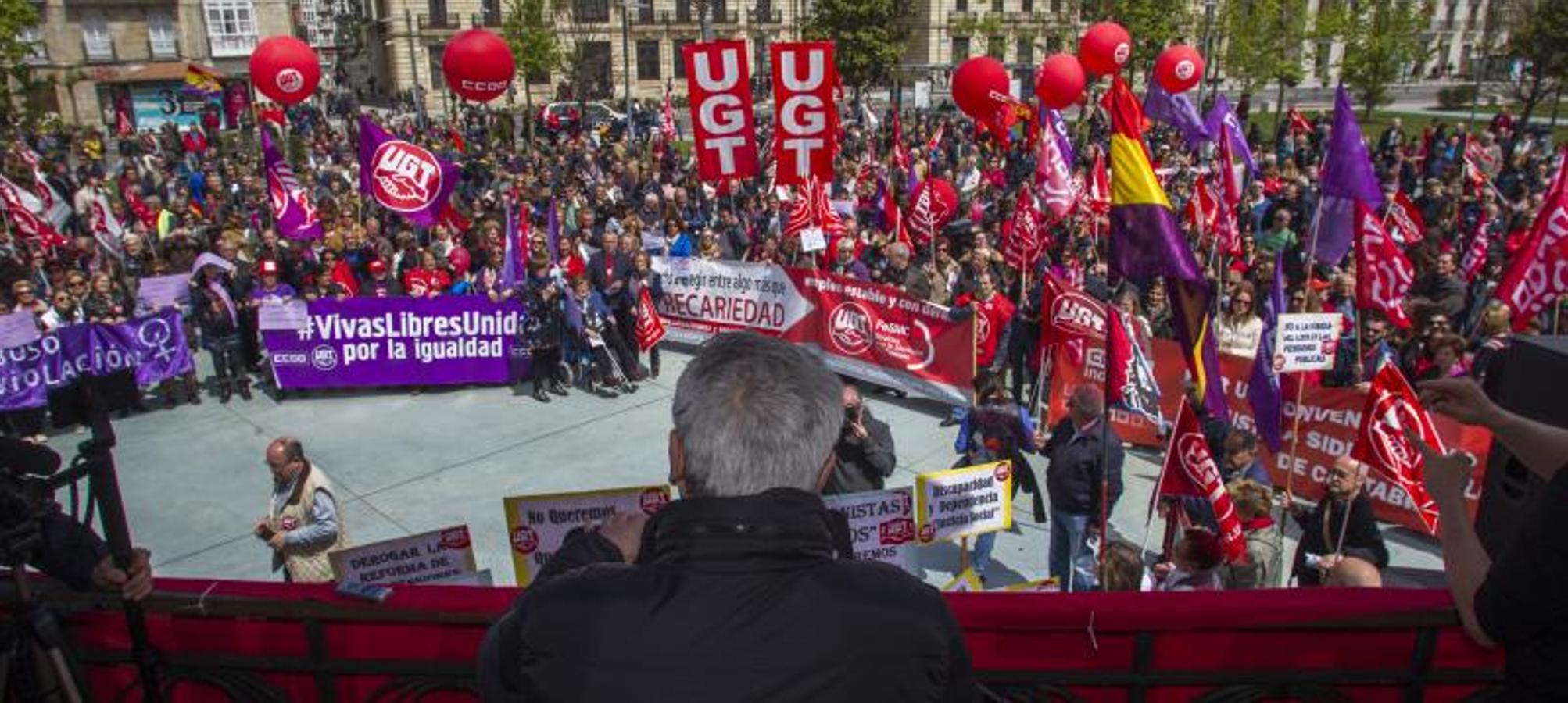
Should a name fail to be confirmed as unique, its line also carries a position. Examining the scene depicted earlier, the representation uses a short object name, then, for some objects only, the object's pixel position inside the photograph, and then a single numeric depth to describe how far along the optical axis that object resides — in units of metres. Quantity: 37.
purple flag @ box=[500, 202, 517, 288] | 12.13
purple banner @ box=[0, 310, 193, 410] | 9.92
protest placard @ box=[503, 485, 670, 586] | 5.36
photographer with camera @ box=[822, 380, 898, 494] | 6.64
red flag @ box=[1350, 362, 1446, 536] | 5.79
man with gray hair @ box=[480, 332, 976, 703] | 1.48
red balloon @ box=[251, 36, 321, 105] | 15.06
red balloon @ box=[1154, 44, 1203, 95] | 15.66
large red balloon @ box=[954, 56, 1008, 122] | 16.52
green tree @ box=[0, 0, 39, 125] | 28.97
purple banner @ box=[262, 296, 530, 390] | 11.34
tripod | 2.73
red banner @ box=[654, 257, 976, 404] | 10.81
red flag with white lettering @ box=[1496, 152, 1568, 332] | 7.47
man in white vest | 5.86
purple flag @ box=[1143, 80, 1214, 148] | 15.43
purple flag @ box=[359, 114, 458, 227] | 12.12
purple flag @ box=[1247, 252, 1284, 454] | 7.56
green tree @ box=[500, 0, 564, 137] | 40.56
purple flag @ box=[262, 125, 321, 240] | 13.37
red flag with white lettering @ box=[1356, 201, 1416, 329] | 8.34
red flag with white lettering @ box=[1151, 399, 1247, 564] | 5.35
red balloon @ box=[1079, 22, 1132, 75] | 17.08
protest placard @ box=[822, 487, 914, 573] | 5.71
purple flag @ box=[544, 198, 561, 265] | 12.71
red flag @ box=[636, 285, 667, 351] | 11.88
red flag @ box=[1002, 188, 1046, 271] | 11.52
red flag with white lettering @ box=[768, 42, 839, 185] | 9.80
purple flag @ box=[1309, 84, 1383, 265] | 7.96
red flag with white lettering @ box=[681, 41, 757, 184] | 9.90
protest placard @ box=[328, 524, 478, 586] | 4.95
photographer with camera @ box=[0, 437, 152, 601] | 2.70
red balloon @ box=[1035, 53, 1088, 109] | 15.92
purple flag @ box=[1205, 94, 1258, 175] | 12.62
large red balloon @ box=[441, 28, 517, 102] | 13.72
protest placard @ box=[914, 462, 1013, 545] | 6.13
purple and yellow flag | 5.48
